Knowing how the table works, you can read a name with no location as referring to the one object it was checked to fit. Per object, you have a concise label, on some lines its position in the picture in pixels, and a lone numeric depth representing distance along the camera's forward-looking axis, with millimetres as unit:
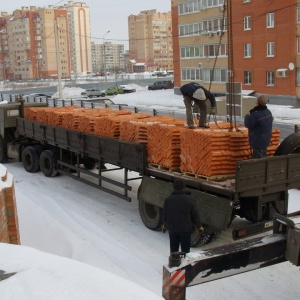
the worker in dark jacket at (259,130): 8523
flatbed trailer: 7953
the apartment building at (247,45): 37844
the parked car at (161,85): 63812
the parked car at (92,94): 56050
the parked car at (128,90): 65188
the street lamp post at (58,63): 37503
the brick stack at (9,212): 6958
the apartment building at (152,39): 166875
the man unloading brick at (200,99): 10429
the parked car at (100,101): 33688
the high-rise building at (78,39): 150375
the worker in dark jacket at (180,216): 7586
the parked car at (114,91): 61012
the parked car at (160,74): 102375
